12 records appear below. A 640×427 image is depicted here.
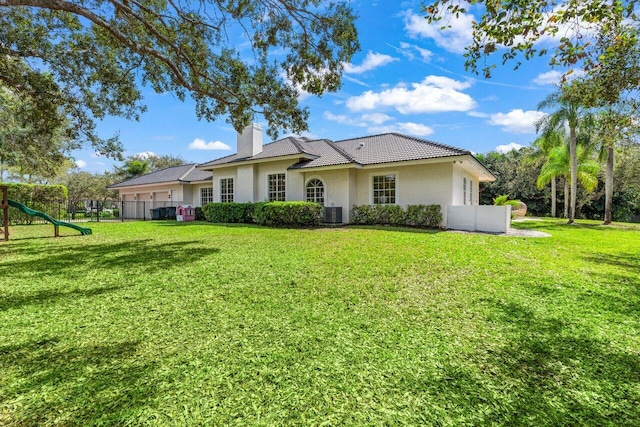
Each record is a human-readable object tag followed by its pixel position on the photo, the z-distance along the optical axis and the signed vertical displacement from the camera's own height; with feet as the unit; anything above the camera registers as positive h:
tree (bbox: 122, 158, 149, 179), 126.51 +16.57
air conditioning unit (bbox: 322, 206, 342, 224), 51.85 -1.37
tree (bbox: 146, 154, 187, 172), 165.99 +25.90
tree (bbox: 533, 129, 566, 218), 67.41 +15.96
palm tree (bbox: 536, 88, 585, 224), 63.21 +19.36
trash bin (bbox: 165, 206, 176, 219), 79.51 -1.64
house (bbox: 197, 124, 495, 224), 46.65 +6.49
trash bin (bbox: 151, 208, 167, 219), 80.64 -1.94
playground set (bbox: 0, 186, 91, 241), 34.76 -0.93
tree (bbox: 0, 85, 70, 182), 49.47 +11.89
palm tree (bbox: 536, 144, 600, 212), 77.05 +10.73
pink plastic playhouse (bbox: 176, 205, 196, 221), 69.00 -1.65
